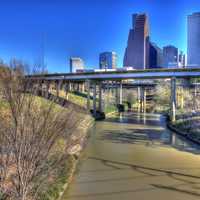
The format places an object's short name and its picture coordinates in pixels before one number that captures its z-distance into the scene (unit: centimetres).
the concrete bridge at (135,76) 3153
